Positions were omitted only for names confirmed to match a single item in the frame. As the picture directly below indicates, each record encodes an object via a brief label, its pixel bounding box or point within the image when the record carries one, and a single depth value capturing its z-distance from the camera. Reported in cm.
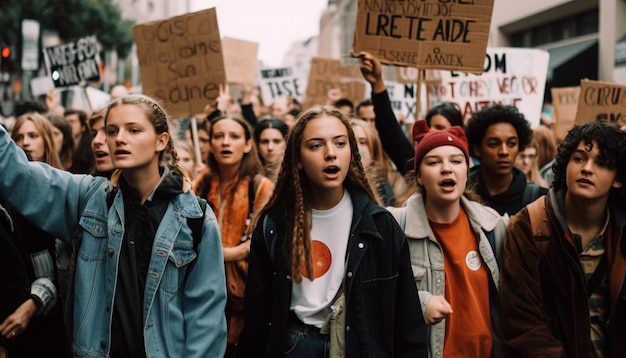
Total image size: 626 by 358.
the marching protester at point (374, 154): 486
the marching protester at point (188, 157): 560
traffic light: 1444
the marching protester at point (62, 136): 580
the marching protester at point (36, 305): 285
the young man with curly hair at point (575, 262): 294
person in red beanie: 304
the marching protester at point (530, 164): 574
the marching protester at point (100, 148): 356
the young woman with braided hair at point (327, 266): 276
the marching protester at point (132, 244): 265
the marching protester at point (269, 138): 570
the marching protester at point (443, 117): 537
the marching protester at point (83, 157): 562
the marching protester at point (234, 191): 412
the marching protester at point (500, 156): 412
